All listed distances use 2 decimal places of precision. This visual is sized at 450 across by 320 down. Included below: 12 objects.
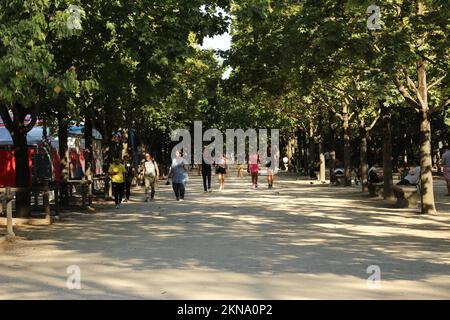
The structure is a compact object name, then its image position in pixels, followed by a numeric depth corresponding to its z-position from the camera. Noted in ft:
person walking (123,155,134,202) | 83.10
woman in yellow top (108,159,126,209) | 72.38
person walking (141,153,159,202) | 81.15
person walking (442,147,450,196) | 81.30
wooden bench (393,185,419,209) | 66.39
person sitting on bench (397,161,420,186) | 72.33
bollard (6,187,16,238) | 46.21
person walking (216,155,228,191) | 102.53
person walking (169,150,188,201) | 81.05
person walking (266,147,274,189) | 107.17
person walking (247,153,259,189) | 108.68
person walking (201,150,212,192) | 96.63
